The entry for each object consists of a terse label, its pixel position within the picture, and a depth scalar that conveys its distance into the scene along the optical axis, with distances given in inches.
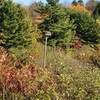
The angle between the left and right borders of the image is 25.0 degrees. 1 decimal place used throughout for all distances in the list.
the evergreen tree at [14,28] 499.7
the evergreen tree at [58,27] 579.0
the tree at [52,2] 604.5
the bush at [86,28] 651.0
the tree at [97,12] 711.8
